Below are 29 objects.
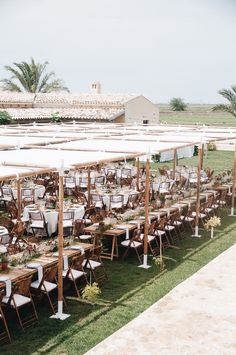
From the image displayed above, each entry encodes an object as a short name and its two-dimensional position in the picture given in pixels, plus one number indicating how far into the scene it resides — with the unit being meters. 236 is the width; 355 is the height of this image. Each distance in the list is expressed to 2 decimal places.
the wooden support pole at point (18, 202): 15.15
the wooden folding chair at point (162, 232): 13.83
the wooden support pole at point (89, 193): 17.38
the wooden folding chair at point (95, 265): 11.25
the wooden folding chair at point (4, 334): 8.57
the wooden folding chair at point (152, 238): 13.28
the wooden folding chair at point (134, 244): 12.91
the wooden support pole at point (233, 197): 18.75
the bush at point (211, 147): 45.89
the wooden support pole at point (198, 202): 15.62
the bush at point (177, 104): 129.25
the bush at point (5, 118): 34.16
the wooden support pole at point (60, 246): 9.65
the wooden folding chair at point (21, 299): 8.95
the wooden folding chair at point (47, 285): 9.70
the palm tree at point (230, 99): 40.53
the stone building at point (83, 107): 40.72
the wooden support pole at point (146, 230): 12.44
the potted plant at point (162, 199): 16.00
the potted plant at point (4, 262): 9.70
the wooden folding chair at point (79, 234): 13.00
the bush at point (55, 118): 39.50
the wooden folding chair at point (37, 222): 14.64
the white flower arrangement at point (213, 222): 15.31
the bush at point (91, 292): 10.16
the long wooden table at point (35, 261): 9.44
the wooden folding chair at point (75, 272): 10.34
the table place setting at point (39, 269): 9.88
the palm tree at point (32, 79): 50.12
